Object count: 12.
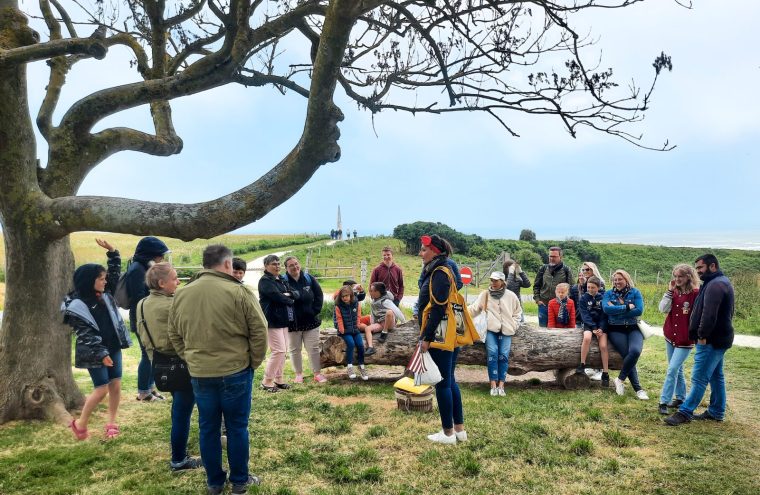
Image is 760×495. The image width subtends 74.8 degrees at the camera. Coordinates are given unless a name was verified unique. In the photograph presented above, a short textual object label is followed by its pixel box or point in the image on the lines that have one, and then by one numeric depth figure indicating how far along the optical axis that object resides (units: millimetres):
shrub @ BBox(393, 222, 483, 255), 40000
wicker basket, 6203
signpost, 11350
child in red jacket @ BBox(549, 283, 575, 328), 8219
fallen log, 7520
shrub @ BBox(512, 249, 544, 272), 36281
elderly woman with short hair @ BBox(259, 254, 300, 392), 7094
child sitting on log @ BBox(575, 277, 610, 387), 7234
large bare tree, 4512
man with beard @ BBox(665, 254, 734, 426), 5340
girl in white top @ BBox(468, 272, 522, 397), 7293
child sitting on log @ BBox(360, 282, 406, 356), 8164
